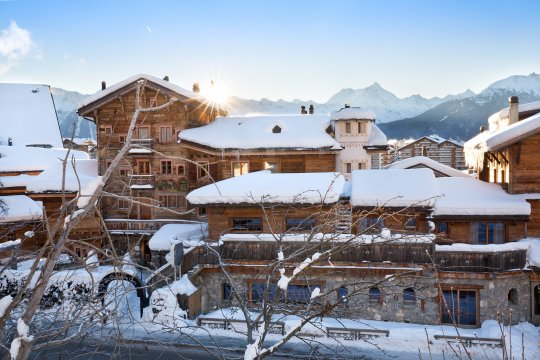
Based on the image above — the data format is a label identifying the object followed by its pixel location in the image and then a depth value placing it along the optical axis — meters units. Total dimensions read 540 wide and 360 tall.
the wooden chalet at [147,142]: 28.55
